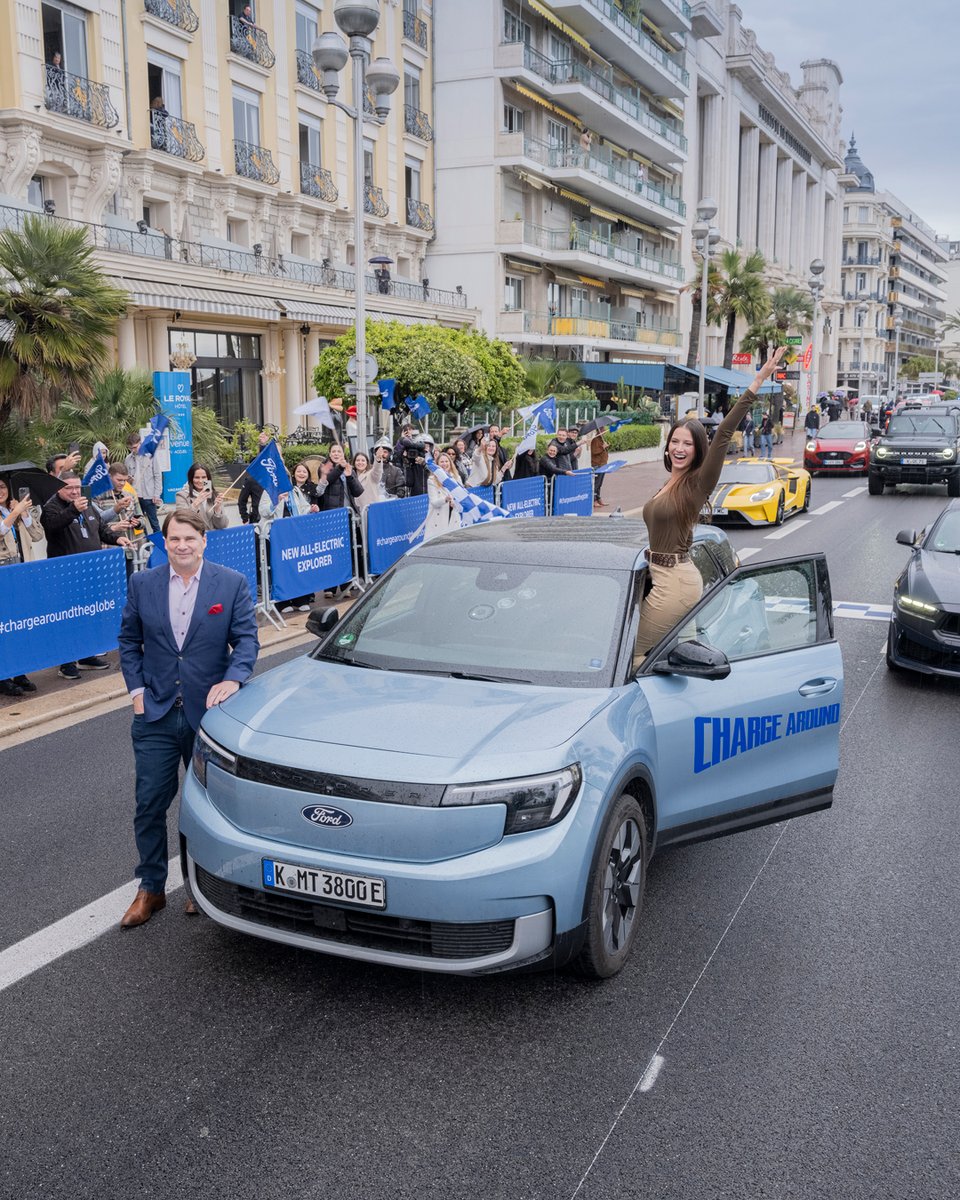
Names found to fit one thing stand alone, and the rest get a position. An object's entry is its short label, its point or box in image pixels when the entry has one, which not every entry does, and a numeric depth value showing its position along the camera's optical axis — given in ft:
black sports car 29.25
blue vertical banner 62.39
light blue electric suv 12.74
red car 106.42
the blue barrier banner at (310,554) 39.24
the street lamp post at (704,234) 102.94
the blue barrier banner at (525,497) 59.31
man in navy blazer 16.01
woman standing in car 17.72
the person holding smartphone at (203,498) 36.83
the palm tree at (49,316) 46.52
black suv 86.89
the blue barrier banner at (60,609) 28.78
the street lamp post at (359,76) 42.78
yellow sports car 68.03
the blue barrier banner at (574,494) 67.05
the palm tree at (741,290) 176.55
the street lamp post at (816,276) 136.98
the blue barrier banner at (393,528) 45.06
